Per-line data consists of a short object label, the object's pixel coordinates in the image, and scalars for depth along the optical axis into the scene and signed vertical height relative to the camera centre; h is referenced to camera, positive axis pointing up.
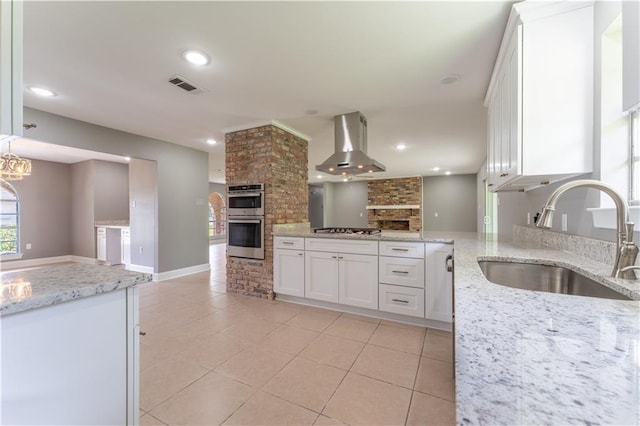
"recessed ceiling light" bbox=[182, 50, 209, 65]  2.01 +1.21
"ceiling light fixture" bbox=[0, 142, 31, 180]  3.46 +0.59
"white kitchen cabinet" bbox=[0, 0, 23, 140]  0.74 +0.41
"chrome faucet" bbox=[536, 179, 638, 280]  1.03 -0.06
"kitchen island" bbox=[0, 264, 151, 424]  0.77 -0.45
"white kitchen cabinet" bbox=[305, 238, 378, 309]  2.93 -0.70
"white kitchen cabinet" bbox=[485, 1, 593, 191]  1.46 +0.71
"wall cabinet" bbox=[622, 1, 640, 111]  1.02 +0.63
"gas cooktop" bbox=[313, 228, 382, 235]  3.36 -0.26
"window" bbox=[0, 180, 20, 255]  5.76 -0.20
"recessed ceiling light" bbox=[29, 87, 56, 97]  2.58 +1.20
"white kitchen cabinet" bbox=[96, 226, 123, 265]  5.85 -0.76
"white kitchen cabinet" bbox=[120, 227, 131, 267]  5.22 -0.69
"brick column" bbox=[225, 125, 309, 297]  3.58 +0.48
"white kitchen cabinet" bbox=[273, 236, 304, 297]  3.34 -0.70
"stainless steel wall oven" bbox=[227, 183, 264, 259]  3.61 -0.13
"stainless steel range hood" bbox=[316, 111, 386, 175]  3.27 +0.82
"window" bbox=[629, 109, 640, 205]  1.28 +0.27
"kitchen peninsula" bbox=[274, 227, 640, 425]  0.38 -0.28
